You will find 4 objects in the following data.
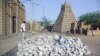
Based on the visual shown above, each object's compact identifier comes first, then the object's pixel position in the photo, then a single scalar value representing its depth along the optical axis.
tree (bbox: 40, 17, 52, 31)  28.92
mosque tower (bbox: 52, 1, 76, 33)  21.80
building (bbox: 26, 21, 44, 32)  19.59
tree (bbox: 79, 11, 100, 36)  19.62
